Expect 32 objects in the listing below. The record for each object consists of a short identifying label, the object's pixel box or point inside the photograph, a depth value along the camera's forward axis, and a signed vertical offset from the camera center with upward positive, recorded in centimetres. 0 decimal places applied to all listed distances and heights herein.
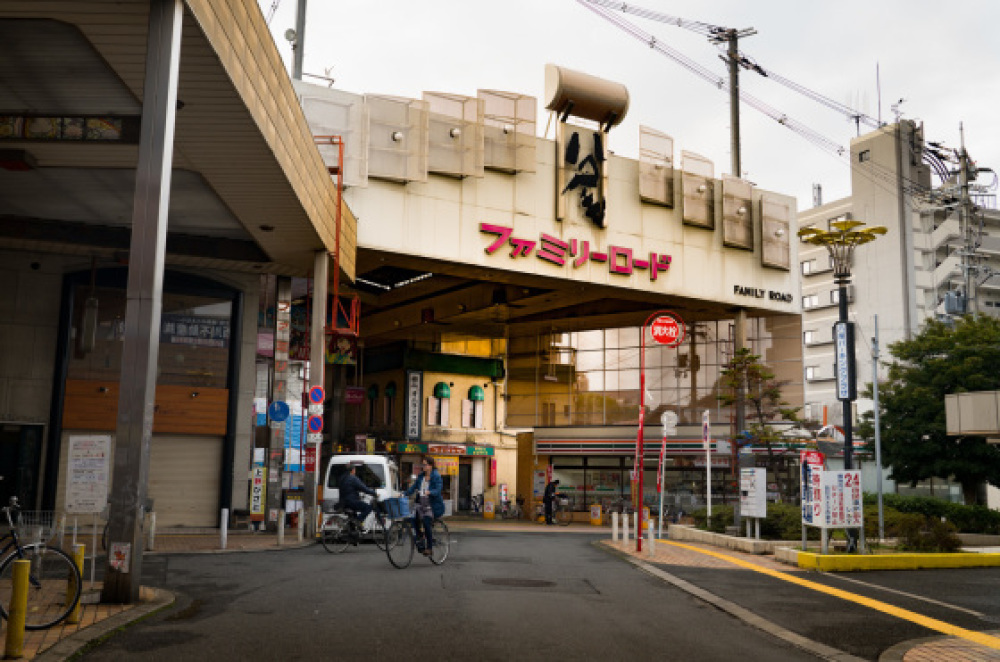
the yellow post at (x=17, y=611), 675 -124
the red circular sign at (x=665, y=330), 2906 +427
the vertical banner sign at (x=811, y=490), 1691 -49
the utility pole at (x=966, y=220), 6256 +1709
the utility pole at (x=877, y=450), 2264 +44
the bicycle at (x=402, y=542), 1409 -137
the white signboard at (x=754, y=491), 1981 -62
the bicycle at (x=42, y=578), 825 -127
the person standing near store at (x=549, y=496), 3709 -162
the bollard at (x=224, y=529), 1786 -155
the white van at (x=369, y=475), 2153 -55
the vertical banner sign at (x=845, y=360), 1992 +225
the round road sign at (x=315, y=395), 2167 +129
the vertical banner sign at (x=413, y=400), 4464 +255
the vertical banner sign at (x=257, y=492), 2555 -119
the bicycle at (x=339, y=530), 1775 -151
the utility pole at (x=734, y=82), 4266 +1833
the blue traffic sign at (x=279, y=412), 2231 +90
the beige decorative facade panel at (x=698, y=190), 3750 +1100
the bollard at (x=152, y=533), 1779 -168
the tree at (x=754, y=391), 3412 +285
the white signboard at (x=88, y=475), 969 -32
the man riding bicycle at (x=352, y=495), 1741 -82
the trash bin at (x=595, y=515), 3975 -245
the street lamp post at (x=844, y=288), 1975 +391
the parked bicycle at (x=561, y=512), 3949 -245
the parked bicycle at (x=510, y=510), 4325 -258
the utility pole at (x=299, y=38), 2883 +1282
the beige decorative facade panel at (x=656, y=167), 3644 +1157
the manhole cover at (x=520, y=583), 1251 -174
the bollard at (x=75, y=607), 828 -146
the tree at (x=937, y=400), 3566 +266
